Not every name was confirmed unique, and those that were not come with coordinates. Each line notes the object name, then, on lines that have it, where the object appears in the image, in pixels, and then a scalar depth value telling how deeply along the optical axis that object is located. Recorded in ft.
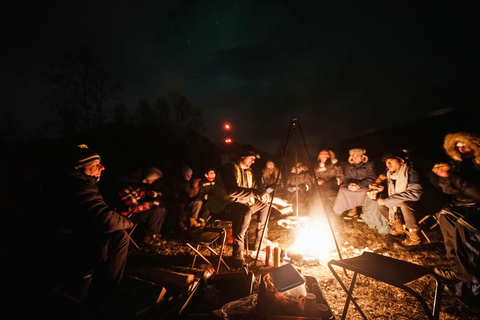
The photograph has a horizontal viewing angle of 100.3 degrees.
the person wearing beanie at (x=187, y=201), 20.33
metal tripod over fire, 11.16
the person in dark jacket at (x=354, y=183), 19.29
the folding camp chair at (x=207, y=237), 11.69
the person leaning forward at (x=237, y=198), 13.43
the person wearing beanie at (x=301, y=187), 22.82
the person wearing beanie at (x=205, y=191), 21.62
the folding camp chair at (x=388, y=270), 5.87
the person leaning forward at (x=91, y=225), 8.20
